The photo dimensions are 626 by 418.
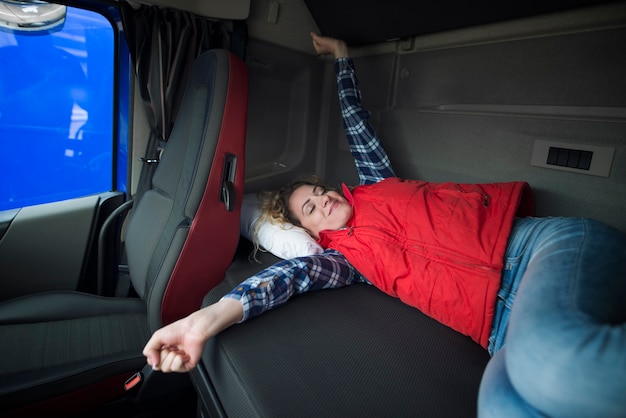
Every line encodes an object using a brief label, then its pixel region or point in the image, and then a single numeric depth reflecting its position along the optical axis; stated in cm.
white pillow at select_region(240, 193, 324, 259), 150
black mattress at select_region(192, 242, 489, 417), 81
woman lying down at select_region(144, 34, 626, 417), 58
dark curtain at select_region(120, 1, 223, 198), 157
